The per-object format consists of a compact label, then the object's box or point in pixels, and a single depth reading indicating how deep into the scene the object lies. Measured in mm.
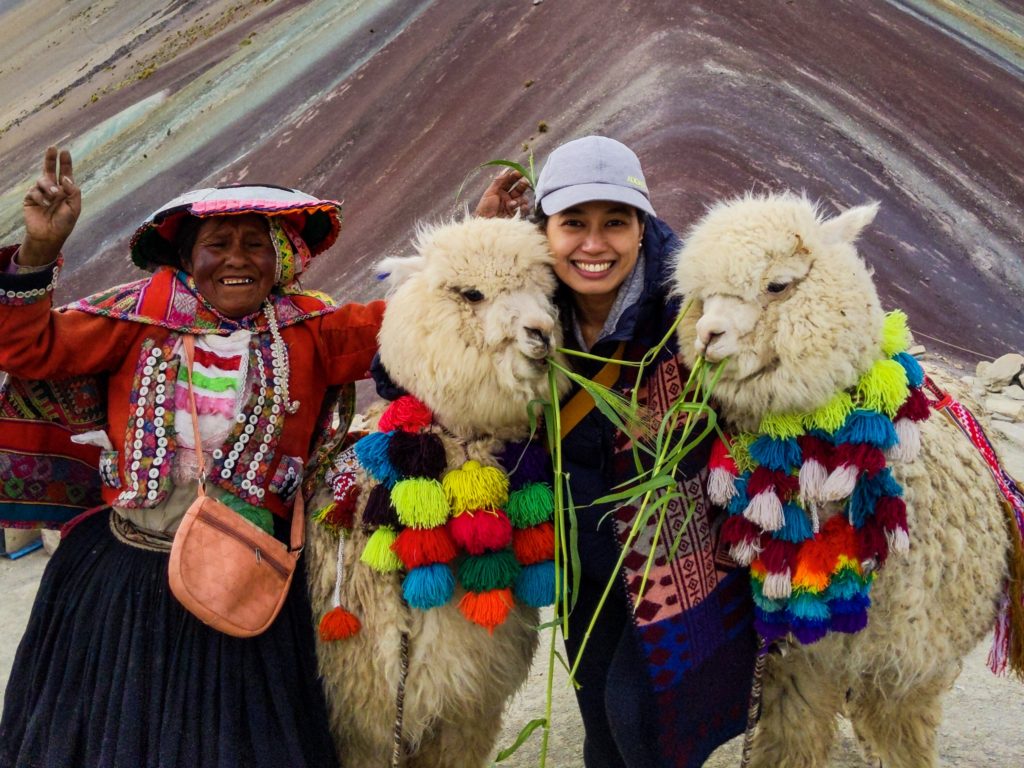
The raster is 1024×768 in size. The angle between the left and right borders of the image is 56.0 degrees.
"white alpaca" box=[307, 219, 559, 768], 2135
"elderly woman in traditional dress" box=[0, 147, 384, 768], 2154
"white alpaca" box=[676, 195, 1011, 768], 2023
